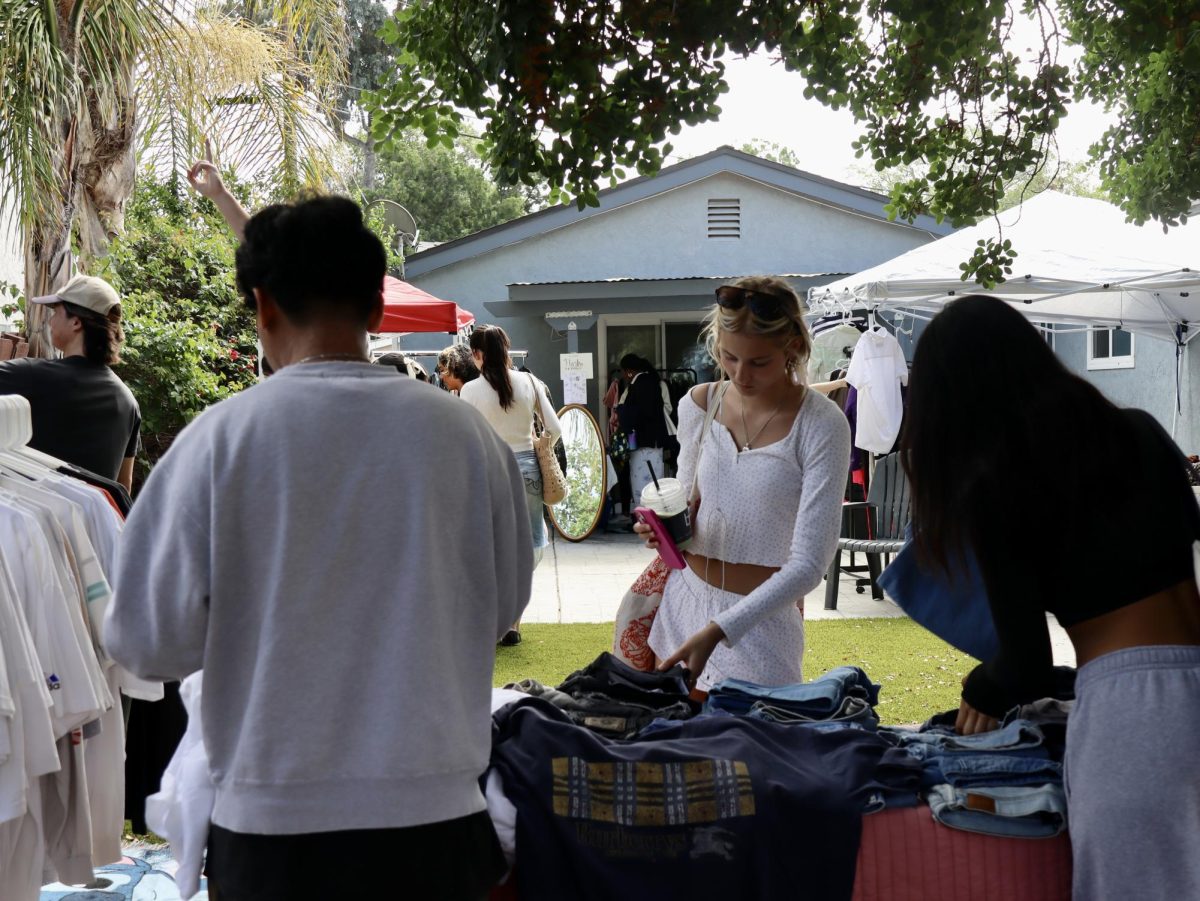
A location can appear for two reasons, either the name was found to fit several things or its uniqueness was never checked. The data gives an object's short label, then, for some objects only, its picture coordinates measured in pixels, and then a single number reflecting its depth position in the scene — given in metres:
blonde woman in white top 2.96
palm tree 7.12
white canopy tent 9.12
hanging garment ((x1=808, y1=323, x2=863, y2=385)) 12.33
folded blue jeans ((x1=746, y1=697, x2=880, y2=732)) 2.67
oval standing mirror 12.84
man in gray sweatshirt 1.76
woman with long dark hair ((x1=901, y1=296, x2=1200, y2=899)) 2.05
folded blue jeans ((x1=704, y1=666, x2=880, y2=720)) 2.70
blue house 16.89
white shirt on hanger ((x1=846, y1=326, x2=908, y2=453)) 10.29
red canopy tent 10.62
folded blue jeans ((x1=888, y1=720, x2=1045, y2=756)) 2.44
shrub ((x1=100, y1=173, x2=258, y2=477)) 8.49
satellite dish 16.61
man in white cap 4.43
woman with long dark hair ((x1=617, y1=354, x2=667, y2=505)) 14.77
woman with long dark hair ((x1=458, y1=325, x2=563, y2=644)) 7.93
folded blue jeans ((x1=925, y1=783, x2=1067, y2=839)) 2.30
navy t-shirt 2.28
